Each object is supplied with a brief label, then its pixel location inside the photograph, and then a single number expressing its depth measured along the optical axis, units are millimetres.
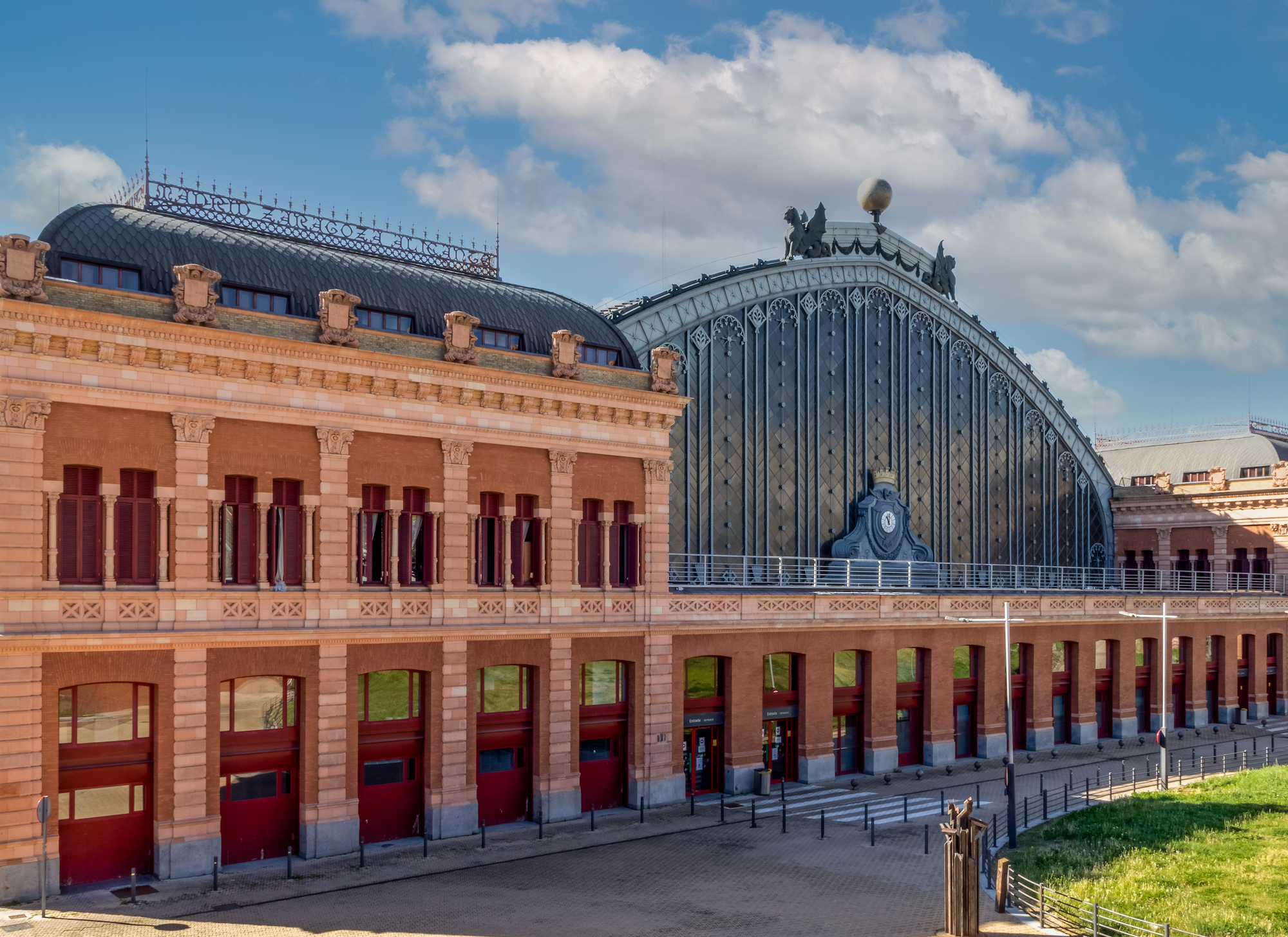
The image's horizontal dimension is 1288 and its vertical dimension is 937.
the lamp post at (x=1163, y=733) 45875
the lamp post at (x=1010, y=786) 35812
